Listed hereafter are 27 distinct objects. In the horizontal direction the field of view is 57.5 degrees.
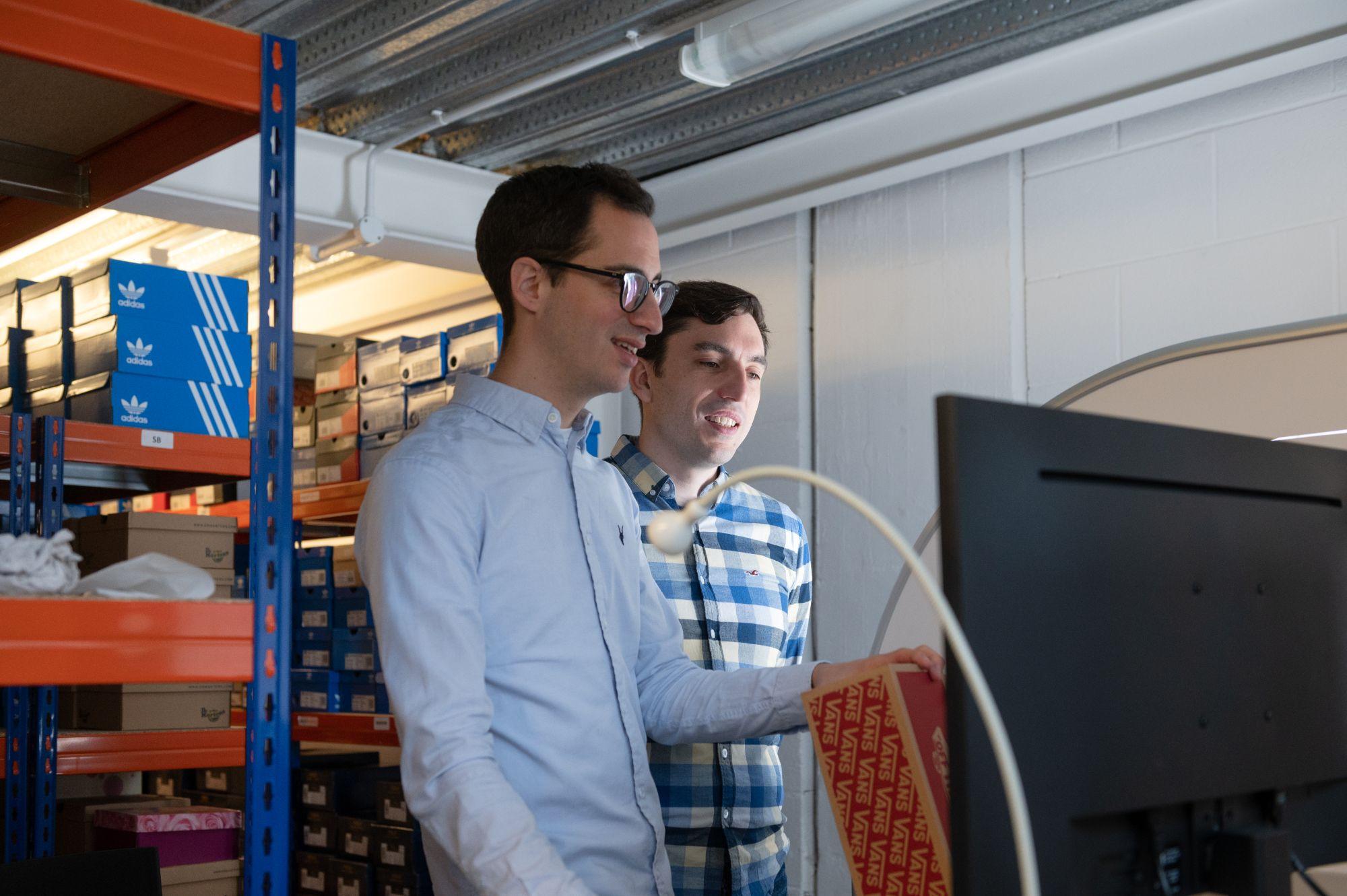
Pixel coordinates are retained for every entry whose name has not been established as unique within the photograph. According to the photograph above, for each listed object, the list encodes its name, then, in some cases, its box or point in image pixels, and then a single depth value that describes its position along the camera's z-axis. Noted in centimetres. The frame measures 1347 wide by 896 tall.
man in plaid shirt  201
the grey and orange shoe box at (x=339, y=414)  391
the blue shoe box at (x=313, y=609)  391
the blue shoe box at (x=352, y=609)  376
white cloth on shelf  137
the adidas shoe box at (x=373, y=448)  374
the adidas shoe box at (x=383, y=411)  372
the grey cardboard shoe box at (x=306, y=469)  403
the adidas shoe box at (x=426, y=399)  357
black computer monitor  81
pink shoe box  296
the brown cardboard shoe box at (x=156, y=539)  284
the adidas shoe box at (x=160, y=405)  253
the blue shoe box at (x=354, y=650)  374
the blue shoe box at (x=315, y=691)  385
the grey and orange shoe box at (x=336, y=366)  397
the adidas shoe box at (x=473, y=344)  343
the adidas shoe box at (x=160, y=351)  256
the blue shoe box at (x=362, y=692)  368
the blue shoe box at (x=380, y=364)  377
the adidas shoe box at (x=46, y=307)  273
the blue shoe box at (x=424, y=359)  361
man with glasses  127
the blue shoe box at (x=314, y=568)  394
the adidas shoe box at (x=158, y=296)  262
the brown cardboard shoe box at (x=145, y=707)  305
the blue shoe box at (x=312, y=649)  390
